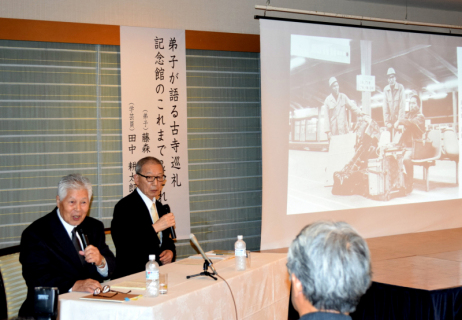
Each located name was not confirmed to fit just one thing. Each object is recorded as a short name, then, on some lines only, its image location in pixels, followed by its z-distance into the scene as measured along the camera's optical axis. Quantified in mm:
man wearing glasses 2939
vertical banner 4387
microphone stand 2500
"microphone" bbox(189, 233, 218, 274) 2484
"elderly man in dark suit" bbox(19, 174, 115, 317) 2354
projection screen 4816
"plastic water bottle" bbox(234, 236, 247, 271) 2721
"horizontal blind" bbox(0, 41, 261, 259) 4141
